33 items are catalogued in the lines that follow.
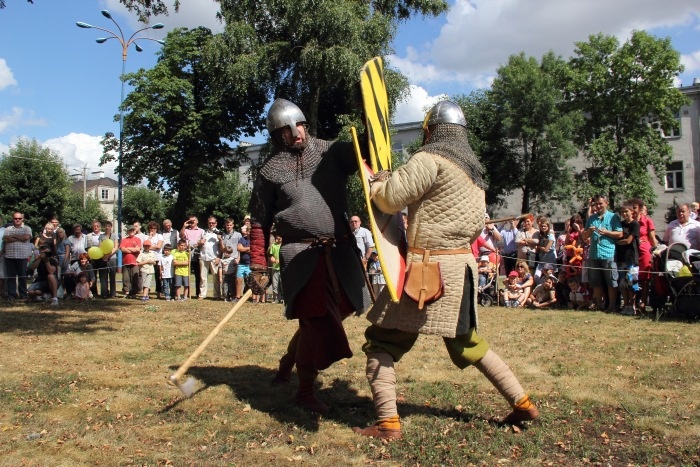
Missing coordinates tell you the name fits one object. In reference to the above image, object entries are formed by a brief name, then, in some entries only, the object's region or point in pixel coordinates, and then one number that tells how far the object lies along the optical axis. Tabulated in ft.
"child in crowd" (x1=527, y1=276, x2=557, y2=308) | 33.81
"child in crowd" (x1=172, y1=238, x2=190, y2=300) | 38.57
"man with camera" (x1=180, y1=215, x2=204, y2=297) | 40.98
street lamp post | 70.54
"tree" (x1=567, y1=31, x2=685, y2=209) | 102.37
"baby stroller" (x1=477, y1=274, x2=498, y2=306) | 35.58
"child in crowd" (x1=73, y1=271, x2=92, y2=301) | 37.86
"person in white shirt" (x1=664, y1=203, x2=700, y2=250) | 28.30
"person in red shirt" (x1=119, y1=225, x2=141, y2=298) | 39.58
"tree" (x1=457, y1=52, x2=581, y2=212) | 98.12
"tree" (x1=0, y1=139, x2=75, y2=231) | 128.26
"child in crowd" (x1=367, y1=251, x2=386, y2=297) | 36.23
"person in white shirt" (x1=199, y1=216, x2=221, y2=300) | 40.22
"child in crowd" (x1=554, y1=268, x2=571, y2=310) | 33.47
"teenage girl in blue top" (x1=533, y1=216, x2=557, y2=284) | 34.78
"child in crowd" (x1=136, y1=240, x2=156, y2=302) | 39.37
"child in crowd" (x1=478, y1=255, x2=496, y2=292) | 35.53
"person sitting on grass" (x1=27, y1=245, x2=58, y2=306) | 36.52
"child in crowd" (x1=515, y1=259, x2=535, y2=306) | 34.58
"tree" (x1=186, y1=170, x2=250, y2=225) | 145.48
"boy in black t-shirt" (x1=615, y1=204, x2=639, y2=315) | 29.32
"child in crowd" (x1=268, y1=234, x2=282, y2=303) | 37.42
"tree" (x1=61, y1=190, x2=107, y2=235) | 145.28
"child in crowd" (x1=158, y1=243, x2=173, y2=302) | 38.27
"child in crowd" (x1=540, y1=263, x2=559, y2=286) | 33.94
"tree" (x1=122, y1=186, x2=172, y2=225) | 174.81
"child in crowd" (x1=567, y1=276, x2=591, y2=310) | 32.48
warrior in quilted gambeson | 11.43
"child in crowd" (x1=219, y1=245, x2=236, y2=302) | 39.22
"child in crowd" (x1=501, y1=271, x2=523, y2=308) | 34.60
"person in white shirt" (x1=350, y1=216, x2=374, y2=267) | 36.78
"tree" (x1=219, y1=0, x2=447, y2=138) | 64.75
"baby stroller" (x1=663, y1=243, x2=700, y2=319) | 25.90
